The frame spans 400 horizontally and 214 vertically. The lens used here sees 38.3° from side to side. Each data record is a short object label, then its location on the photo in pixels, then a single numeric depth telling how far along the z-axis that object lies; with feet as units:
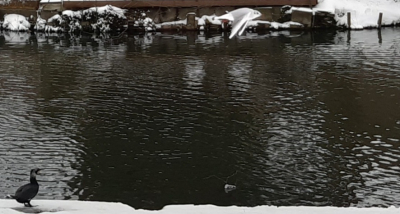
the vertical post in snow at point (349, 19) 137.24
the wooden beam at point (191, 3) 139.23
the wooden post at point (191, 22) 139.95
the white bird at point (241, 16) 77.12
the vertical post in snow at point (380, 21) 136.77
